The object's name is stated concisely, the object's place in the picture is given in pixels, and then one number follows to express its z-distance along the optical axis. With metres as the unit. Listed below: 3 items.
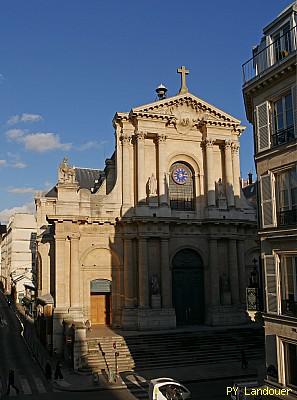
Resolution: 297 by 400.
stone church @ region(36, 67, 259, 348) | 34.12
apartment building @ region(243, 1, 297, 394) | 16.67
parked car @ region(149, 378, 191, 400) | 19.62
